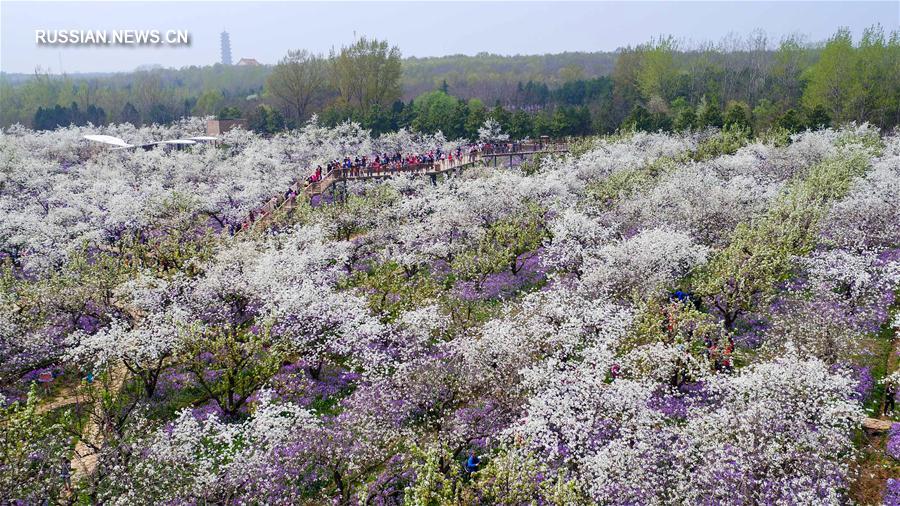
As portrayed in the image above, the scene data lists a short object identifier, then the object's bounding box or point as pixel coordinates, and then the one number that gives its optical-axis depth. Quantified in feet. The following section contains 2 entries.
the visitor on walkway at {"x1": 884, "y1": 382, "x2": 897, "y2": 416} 75.77
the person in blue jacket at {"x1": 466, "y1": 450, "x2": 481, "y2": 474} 66.13
